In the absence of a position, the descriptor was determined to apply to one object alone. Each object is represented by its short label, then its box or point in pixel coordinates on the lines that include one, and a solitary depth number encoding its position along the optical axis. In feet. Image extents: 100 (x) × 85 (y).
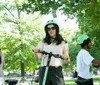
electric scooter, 13.93
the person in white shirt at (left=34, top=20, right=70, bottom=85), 14.97
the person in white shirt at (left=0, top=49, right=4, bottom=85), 20.93
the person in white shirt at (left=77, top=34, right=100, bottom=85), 18.40
